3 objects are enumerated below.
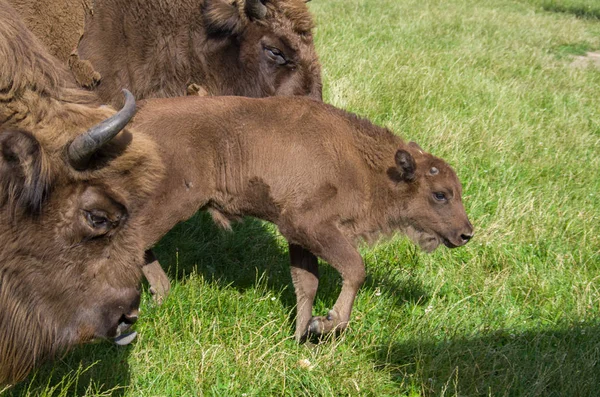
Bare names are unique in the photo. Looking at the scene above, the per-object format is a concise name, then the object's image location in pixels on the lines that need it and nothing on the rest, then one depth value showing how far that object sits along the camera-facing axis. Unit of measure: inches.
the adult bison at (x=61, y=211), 230.5
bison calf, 358.9
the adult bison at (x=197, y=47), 424.5
